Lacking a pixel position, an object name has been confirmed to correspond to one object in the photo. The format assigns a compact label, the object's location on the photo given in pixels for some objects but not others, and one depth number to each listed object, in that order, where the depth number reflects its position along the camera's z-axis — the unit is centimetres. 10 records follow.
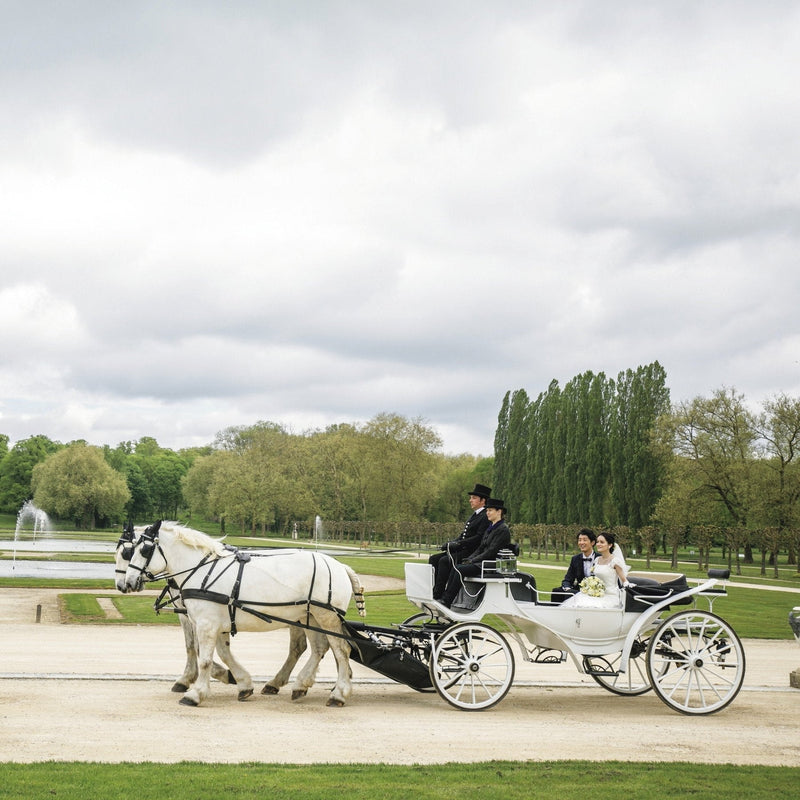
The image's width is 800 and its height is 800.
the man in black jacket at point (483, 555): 952
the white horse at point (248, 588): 927
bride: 959
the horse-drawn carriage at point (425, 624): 929
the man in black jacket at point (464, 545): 970
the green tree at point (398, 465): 7425
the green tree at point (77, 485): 7988
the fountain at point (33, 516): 8109
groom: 1030
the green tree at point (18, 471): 9131
